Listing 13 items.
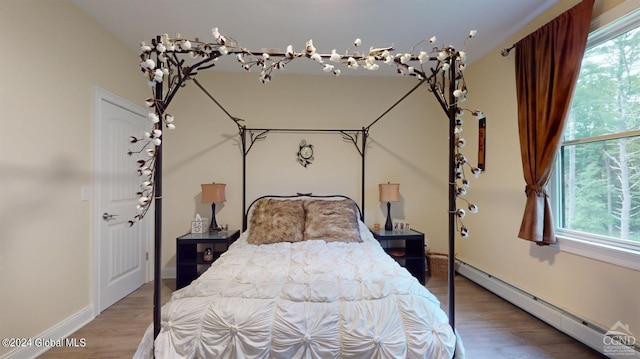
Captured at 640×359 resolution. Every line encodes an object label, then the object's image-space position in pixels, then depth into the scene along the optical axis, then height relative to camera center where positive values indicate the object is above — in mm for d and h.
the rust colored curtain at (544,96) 1984 +713
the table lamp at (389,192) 3283 -130
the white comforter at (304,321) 1299 -724
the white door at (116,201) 2438 -192
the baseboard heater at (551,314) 1872 -1128
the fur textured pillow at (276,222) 2779 -447
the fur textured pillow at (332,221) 2809 -440
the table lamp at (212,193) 3125 -136
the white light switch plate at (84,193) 2256 -99
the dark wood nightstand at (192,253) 2895 -827
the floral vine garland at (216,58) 1299 +640
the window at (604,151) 1788 +231
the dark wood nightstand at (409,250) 3111 -851
